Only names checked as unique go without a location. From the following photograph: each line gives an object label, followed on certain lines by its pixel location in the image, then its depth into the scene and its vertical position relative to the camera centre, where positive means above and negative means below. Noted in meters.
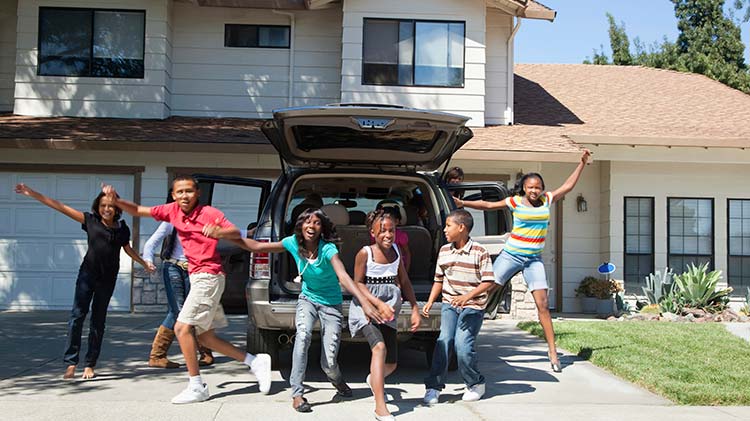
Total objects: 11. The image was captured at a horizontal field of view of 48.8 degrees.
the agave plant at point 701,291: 13.41 -0.89
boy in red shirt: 5.96 -0.35
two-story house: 13.39 +1.98
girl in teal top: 5.82 -0.43
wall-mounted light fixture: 15.34 +0.55
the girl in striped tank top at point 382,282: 5.83 -0.38
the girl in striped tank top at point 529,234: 7.25 -0.01
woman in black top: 6.84 -0.44
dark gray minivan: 6.46 +0.38
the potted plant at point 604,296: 14.69 -1.10
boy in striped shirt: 6.07 -0.53
